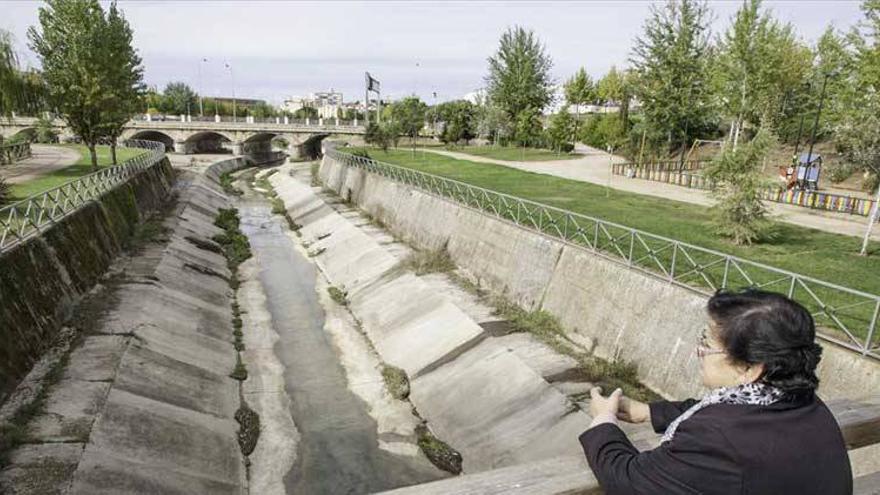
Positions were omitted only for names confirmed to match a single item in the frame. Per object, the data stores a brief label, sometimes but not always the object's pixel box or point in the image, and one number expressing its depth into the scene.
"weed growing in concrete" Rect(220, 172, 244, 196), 55.69
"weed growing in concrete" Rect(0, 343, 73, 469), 10.84
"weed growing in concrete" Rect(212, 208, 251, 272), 31.23
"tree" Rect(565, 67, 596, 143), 85.12
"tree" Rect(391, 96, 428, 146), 67.56
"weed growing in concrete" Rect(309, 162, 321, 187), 55.95
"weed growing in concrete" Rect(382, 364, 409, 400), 17.00
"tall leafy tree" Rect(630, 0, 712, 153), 43.72
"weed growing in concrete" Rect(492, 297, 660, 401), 14.26
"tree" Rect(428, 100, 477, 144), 73.69
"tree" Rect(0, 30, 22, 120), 31.61
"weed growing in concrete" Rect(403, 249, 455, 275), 24.83
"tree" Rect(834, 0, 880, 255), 18.69
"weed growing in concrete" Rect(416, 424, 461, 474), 13.78
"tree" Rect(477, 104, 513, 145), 63.38
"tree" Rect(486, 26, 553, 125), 65.06
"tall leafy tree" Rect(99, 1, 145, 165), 34.06
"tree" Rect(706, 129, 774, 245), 18.94
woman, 2.26
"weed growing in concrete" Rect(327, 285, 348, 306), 25.27
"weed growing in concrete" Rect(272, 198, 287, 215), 46.94
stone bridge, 80.44
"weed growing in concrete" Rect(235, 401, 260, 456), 14.14
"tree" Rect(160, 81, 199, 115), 131.00
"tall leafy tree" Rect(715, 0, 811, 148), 36.09
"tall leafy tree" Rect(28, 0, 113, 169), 32.44
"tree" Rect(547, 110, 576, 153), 49.50
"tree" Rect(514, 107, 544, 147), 54.69
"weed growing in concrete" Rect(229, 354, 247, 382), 17.54
